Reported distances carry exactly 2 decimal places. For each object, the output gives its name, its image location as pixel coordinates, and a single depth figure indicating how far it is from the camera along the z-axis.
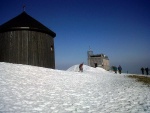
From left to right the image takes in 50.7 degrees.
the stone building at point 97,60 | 50.97
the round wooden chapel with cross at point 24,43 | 20.08
